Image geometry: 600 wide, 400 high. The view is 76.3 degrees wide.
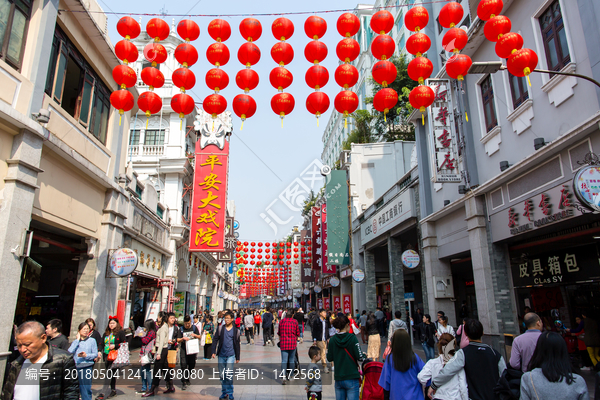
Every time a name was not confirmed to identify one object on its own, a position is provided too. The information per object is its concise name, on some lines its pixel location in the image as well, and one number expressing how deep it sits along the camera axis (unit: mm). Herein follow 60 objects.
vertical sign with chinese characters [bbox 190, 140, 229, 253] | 17969
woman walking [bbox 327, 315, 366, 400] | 5344
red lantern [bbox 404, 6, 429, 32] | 7453
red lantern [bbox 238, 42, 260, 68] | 7691
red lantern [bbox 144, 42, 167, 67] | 7926
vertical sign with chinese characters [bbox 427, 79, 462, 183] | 11906
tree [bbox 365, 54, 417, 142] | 25736
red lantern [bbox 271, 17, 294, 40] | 7621
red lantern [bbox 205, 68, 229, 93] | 7859
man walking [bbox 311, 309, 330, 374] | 12305
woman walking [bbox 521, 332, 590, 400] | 3176
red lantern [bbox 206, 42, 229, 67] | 7691
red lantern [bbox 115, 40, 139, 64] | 7746
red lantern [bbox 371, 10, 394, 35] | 7496
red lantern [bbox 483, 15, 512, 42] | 7168
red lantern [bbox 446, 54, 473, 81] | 7754
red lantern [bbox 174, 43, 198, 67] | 7812
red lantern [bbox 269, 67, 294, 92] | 7645
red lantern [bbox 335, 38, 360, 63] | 7590
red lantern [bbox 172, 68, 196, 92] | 7855
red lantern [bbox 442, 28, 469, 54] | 7699
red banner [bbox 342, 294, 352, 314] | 25492
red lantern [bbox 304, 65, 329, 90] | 7625
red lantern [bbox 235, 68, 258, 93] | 7762
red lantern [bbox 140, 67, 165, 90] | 7815
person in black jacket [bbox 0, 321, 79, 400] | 3414
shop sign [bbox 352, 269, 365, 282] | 19986
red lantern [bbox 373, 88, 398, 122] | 7645
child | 5680
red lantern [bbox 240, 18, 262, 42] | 7715
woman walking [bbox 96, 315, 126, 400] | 8031
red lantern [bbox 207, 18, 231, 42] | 7711
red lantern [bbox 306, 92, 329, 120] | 7789
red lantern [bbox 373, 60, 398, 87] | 7508
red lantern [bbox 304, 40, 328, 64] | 7605
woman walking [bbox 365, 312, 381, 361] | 10367
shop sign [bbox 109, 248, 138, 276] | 11477
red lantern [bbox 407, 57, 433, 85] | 7332
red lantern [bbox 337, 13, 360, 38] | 7492
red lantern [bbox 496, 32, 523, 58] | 6883
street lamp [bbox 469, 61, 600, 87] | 7627
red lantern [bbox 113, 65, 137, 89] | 7734
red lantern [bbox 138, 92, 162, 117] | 7980
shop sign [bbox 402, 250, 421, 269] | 14439
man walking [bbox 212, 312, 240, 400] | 7701
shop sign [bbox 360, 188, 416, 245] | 16406
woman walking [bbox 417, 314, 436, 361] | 10617
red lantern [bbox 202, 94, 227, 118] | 7940
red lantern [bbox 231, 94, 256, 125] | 7883
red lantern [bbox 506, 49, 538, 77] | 6887
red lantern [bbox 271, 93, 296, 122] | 7836
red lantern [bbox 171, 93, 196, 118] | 8188
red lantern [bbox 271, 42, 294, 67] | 7637
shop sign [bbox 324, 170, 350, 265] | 25125
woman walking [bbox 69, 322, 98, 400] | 6688
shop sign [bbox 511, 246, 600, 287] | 8633
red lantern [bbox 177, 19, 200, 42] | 7688
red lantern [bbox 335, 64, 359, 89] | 7508
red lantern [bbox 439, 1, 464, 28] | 7501
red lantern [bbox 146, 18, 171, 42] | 7664
